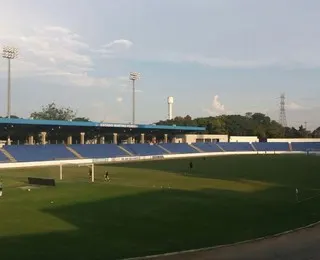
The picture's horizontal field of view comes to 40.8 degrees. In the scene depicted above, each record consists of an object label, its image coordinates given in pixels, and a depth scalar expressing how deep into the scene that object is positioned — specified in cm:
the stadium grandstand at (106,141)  8344
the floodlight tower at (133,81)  11816
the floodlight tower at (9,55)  8955
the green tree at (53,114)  17138
